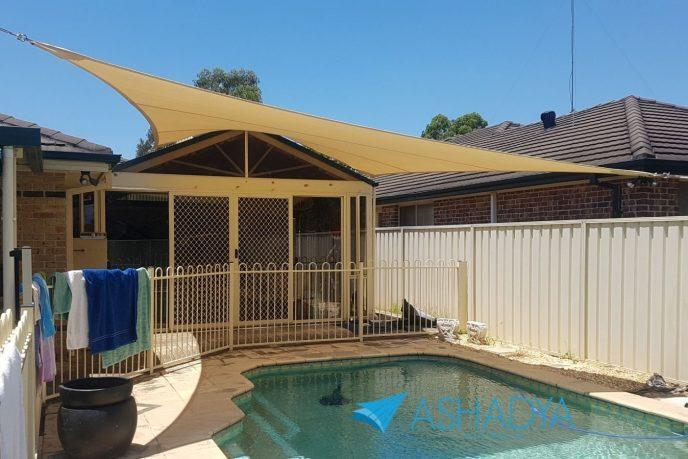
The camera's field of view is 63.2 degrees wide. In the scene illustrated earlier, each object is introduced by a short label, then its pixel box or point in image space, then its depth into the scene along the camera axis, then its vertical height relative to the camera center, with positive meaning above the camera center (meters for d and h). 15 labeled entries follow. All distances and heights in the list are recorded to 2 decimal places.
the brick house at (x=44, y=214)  9.28 +0.15
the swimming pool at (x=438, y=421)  5.55 -2.27
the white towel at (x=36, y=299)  5.44 -0.75
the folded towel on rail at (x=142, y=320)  7.04 -1.25
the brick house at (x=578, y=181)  9.62 +0.92
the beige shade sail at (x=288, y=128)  6.08 +1.37
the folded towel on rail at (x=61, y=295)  6.21 -0.81
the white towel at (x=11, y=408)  2.33 -0.85
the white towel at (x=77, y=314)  6.29 -1.03
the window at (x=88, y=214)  10.29 +0.17
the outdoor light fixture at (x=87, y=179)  8.88 +0.70
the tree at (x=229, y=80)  43.31 +11.24
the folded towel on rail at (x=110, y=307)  6.48 -1.00
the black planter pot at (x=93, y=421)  4.79 -1.72
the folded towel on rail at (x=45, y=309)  5.59 -0.87
